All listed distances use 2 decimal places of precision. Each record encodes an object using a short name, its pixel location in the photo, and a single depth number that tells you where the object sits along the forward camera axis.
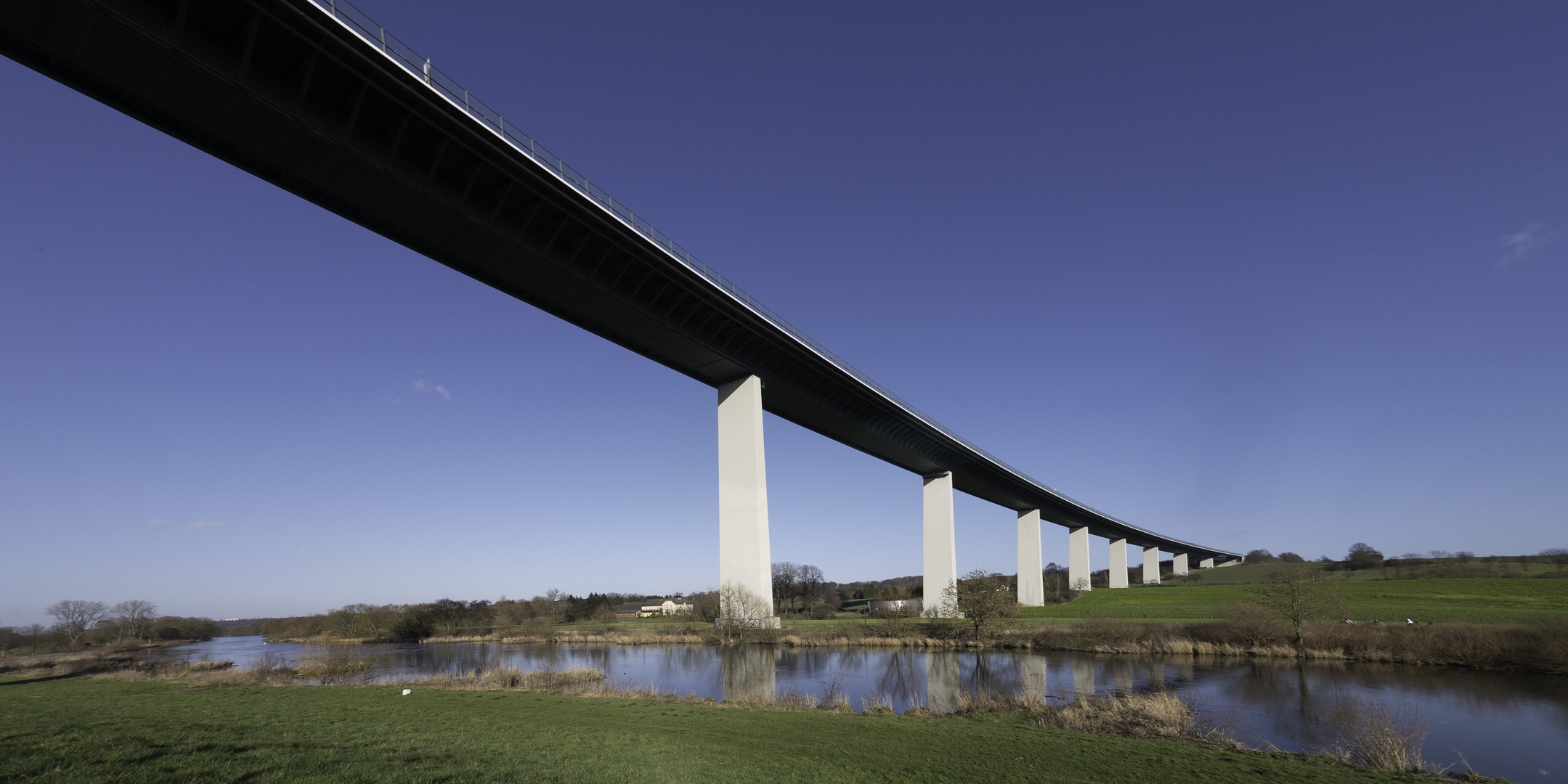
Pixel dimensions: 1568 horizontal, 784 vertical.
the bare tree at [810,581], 114.00
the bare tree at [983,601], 40.25
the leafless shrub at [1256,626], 32.72
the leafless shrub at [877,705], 18.52
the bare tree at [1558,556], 84.45
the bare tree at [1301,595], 30.89
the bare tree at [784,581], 106.56
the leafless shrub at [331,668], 27.75
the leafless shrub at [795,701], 19.45
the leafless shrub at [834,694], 19.77
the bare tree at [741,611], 42.91
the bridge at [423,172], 19.06
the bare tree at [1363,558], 104.44
